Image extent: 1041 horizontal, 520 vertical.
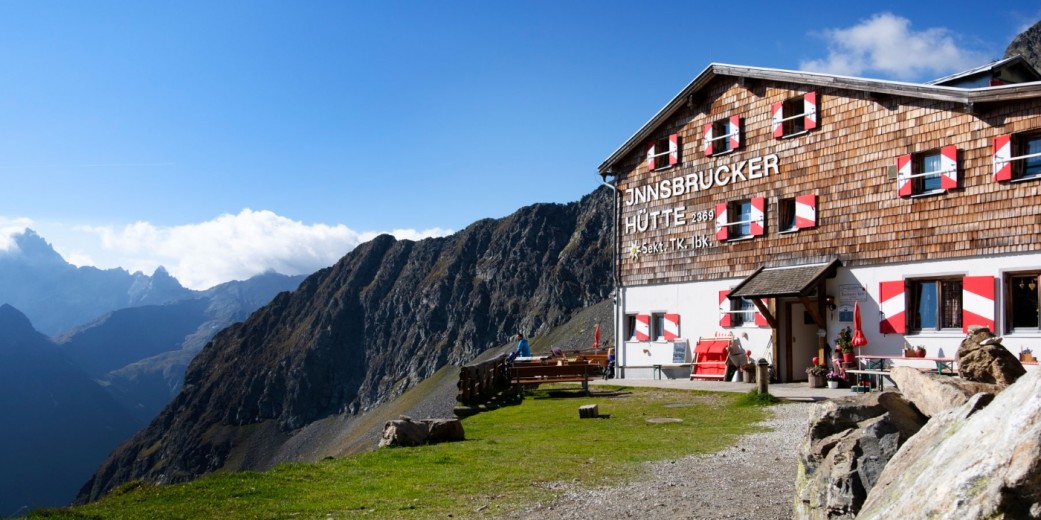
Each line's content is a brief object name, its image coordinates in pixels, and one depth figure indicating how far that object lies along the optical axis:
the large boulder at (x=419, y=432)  14.78
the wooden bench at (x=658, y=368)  29.74
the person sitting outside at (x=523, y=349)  29.93
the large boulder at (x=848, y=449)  5.45
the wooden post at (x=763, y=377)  20.31
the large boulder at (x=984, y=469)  3.36
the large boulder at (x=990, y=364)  9.20
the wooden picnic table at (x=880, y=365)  19.92
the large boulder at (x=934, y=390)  6.02
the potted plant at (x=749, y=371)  26.30
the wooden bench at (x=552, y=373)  25.36
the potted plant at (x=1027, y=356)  20.03
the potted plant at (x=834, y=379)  22.72
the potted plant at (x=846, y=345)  23.22
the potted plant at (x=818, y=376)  23.39
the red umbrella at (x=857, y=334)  23.34
